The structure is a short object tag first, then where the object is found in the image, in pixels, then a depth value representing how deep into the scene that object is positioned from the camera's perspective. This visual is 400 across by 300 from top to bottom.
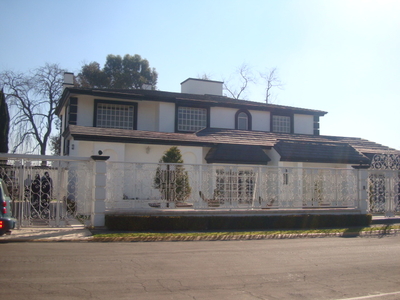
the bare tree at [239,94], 51.21
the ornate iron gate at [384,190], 19.22
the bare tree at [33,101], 36.84
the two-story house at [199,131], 22.42
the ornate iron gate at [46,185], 13.42
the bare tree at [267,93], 50.36
